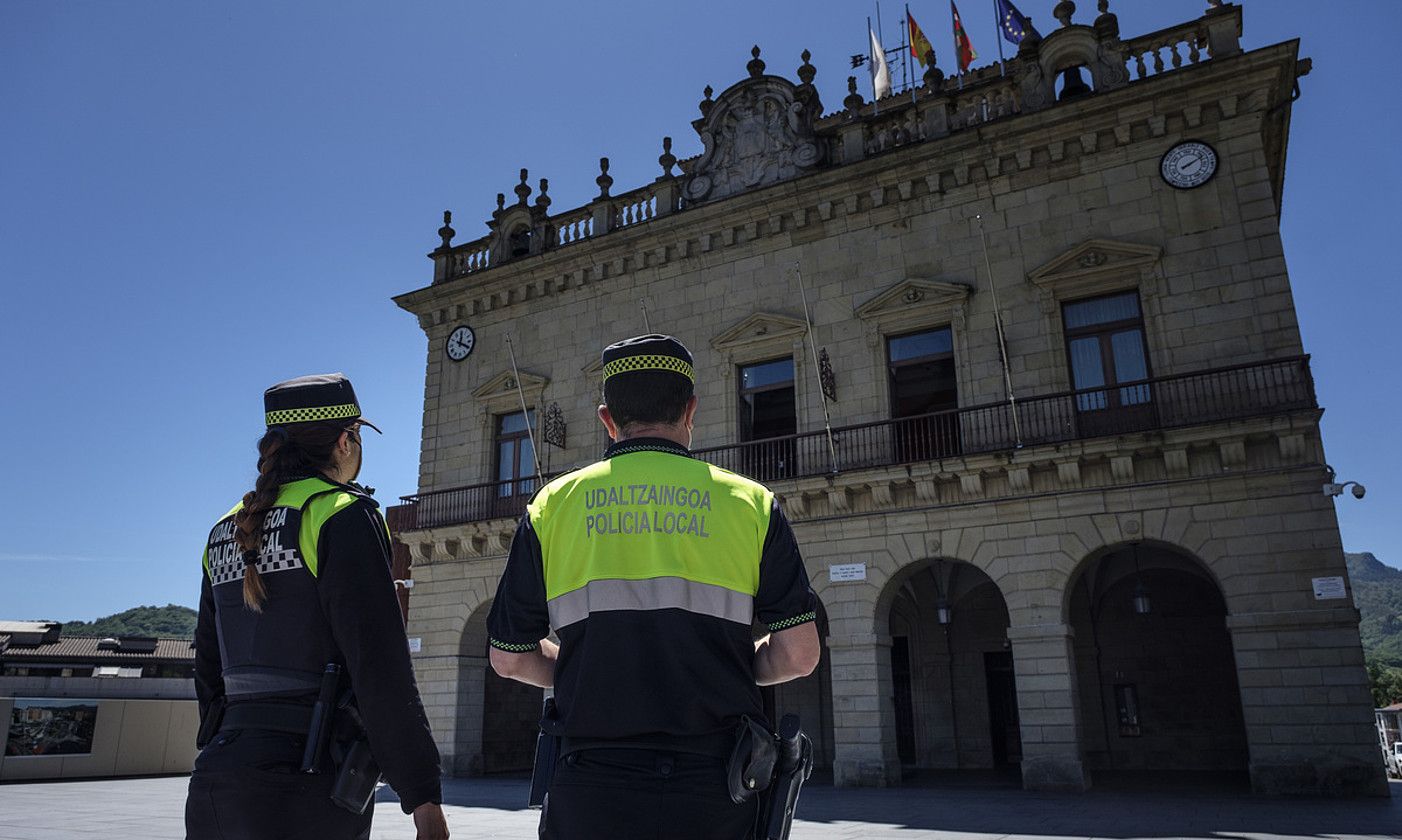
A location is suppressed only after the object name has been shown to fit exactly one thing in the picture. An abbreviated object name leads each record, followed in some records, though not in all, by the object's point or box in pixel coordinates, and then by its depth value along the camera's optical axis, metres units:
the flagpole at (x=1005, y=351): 15.70
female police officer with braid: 2.64
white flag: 22.00
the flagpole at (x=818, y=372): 17.33
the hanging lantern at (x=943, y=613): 17.39
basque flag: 21.91
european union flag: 19.88
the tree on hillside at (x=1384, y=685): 76.38
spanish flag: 23.14
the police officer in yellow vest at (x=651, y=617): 2.22
